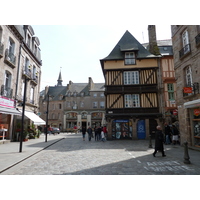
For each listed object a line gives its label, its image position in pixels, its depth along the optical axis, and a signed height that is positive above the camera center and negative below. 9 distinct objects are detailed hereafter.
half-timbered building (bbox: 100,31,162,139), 16.11 +3.21
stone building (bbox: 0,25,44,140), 11.83 +4.66
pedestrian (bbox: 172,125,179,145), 11.17 -0.82
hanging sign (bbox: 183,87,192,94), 8.93 +1.92
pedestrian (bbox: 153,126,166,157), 7.00 -0.82
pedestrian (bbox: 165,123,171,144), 11.54 -0.84
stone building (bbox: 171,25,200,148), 8.84 +2.90
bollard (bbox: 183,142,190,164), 5.61 -1.16
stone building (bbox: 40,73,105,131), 38.62 +4.49
